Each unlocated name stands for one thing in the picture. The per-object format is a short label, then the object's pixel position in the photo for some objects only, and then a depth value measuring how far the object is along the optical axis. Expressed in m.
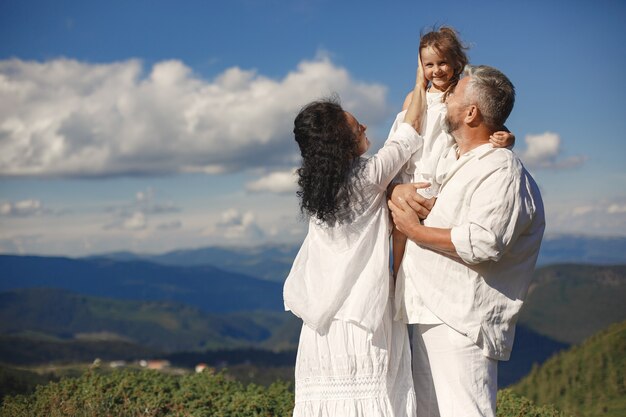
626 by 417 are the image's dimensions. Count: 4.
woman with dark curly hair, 3.81
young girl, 4.05
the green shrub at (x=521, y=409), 6.50
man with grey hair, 3.53
